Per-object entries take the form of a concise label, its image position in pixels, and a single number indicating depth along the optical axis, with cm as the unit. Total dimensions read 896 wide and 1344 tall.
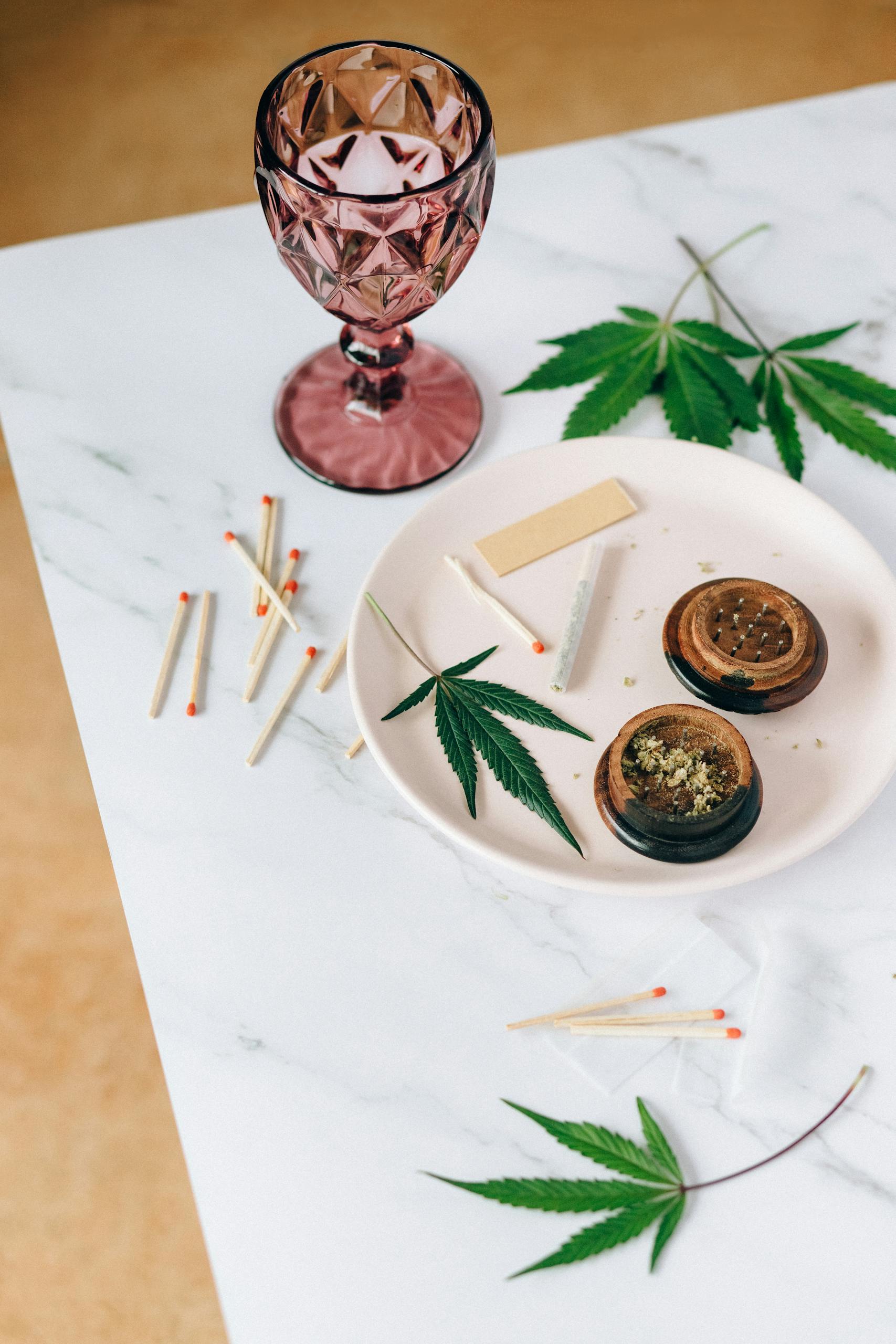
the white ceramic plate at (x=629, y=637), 62
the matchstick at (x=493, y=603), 70
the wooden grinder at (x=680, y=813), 58
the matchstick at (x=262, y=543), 75
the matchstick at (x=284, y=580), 73
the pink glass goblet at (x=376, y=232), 64
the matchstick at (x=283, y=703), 69
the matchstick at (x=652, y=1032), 60
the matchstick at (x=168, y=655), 71
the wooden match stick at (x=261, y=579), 73
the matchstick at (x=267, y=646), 71
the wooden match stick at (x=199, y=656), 70
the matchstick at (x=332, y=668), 71
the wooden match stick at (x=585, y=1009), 60
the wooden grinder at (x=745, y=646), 62
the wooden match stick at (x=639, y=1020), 60
